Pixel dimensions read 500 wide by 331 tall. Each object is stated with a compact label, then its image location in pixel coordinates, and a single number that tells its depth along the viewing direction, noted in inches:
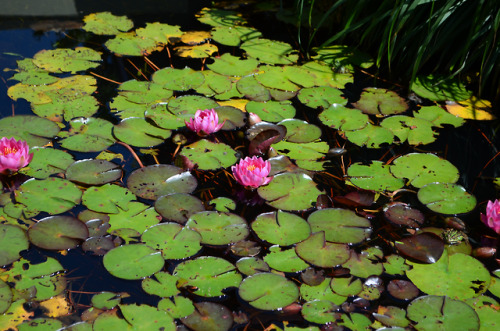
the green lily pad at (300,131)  219.1
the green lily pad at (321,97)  243.4
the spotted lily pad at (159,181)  183.8
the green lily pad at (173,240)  160.4
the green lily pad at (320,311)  144.3
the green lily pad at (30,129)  203.6
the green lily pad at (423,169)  200.5
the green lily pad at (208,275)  149.9
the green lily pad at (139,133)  209.1
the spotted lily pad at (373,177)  195.8
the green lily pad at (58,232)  159.6
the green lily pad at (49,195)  173.2
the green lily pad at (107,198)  174.7
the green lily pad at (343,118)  228.8
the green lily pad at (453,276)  157.1
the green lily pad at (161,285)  147.5
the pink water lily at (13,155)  178.5
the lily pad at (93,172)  185.8
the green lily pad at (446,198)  188.2
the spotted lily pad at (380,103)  242.8
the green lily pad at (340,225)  171.9
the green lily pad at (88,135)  203.0
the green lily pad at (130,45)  276.2
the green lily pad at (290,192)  184.1
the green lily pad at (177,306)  141.3
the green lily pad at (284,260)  159.3
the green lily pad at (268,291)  146.9
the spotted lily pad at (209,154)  199.5
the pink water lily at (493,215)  174.2
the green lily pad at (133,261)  152.3
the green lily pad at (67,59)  256.5
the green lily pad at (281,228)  168.7
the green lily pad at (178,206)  174.0
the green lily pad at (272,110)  230.8
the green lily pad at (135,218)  168.5
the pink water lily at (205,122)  206.8
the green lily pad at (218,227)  166.2
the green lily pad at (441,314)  144.3
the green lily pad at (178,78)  245.8
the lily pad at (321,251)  162.1
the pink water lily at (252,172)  181.8
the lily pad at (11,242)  153.6
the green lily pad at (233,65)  262.4
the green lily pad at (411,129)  226.1
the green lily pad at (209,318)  138.3
